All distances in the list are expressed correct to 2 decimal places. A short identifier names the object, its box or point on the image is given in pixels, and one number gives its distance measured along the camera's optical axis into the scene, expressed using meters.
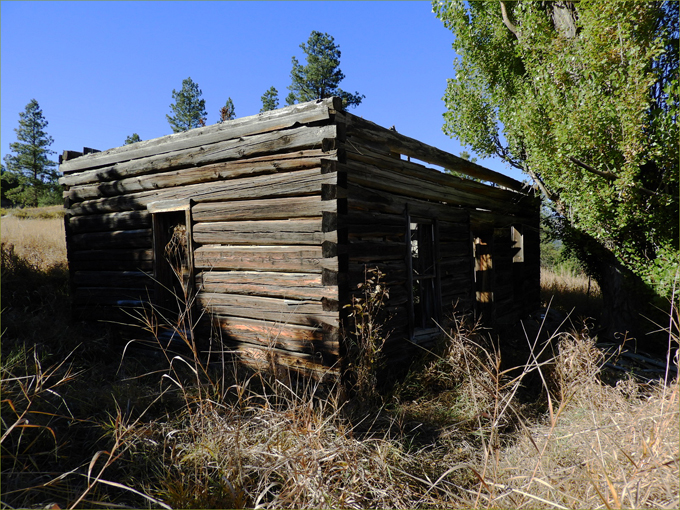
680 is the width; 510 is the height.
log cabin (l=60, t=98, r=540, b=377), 5.14
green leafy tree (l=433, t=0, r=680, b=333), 6.65
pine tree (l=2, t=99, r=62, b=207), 35.78
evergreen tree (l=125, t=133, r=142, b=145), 37.60
